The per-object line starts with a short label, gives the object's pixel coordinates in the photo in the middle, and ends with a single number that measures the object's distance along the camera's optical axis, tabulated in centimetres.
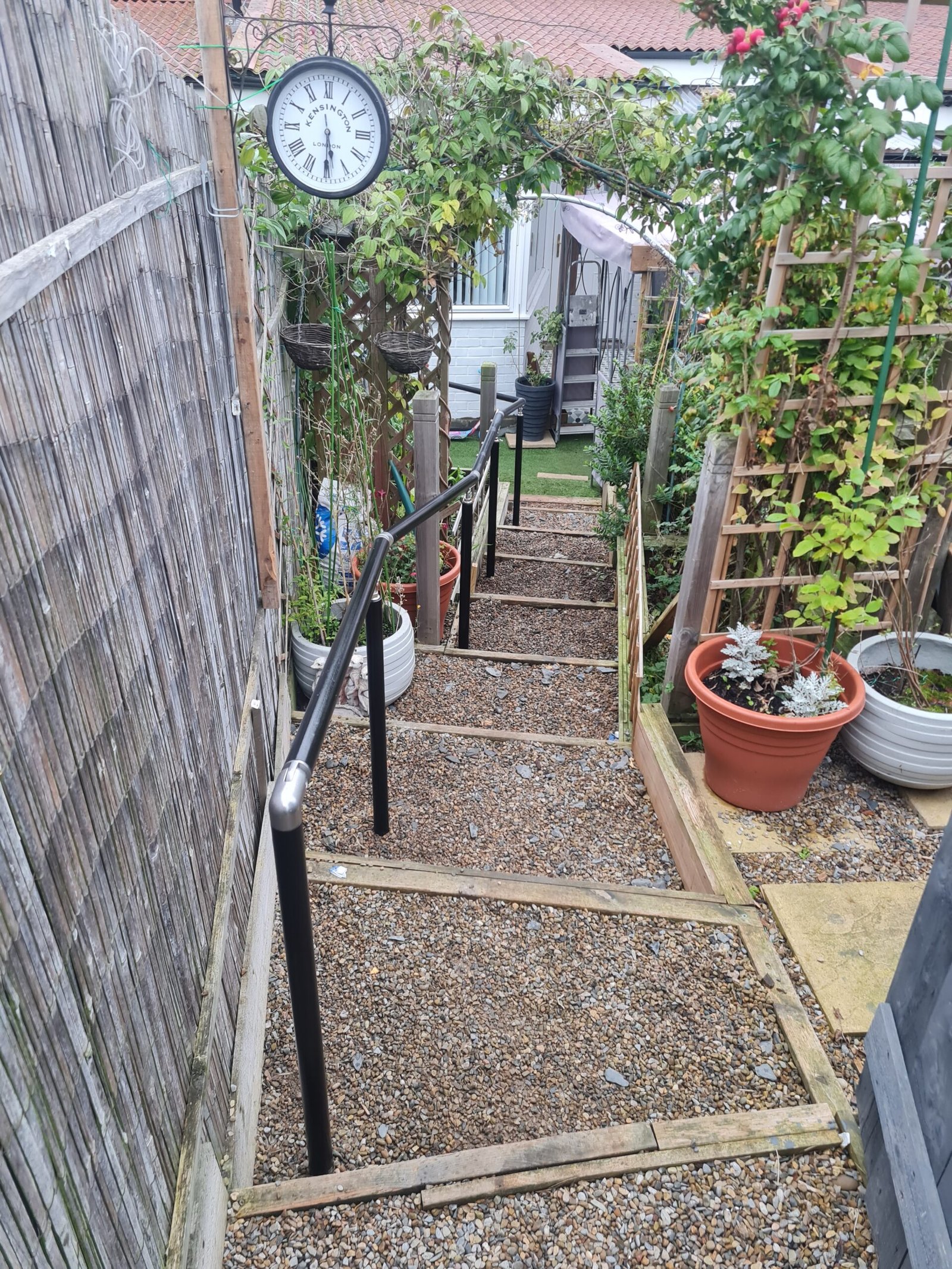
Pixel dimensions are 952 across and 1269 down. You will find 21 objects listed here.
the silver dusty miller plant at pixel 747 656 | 282
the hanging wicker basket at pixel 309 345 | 383
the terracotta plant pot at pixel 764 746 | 261
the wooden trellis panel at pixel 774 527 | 262
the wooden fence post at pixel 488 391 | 588
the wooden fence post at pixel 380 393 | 450
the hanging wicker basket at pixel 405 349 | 440
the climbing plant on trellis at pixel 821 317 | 238
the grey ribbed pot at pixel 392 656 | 359
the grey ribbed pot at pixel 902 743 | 267
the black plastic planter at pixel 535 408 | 912
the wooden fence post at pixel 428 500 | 399
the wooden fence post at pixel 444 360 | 477
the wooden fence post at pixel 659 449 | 474
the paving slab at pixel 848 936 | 207
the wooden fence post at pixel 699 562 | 294
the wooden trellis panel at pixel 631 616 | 361
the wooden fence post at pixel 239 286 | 214
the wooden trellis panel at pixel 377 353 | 440
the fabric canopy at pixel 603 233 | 629
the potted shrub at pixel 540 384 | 907
